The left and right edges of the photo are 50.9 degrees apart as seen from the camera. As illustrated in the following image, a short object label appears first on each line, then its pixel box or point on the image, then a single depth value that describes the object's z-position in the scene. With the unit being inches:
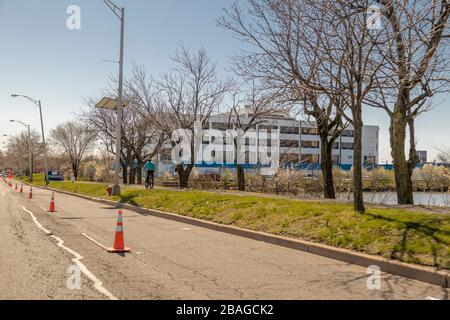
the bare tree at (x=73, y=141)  3016.7
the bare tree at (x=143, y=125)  1342.3
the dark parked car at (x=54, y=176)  2942.9
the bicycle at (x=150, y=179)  1056.2
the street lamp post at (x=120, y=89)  946.1
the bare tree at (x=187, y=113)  1225.4
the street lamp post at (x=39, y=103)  1791.3
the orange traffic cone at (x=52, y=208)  725.3
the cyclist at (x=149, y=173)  1039.6
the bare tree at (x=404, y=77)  433.1
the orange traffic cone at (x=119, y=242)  368.1
